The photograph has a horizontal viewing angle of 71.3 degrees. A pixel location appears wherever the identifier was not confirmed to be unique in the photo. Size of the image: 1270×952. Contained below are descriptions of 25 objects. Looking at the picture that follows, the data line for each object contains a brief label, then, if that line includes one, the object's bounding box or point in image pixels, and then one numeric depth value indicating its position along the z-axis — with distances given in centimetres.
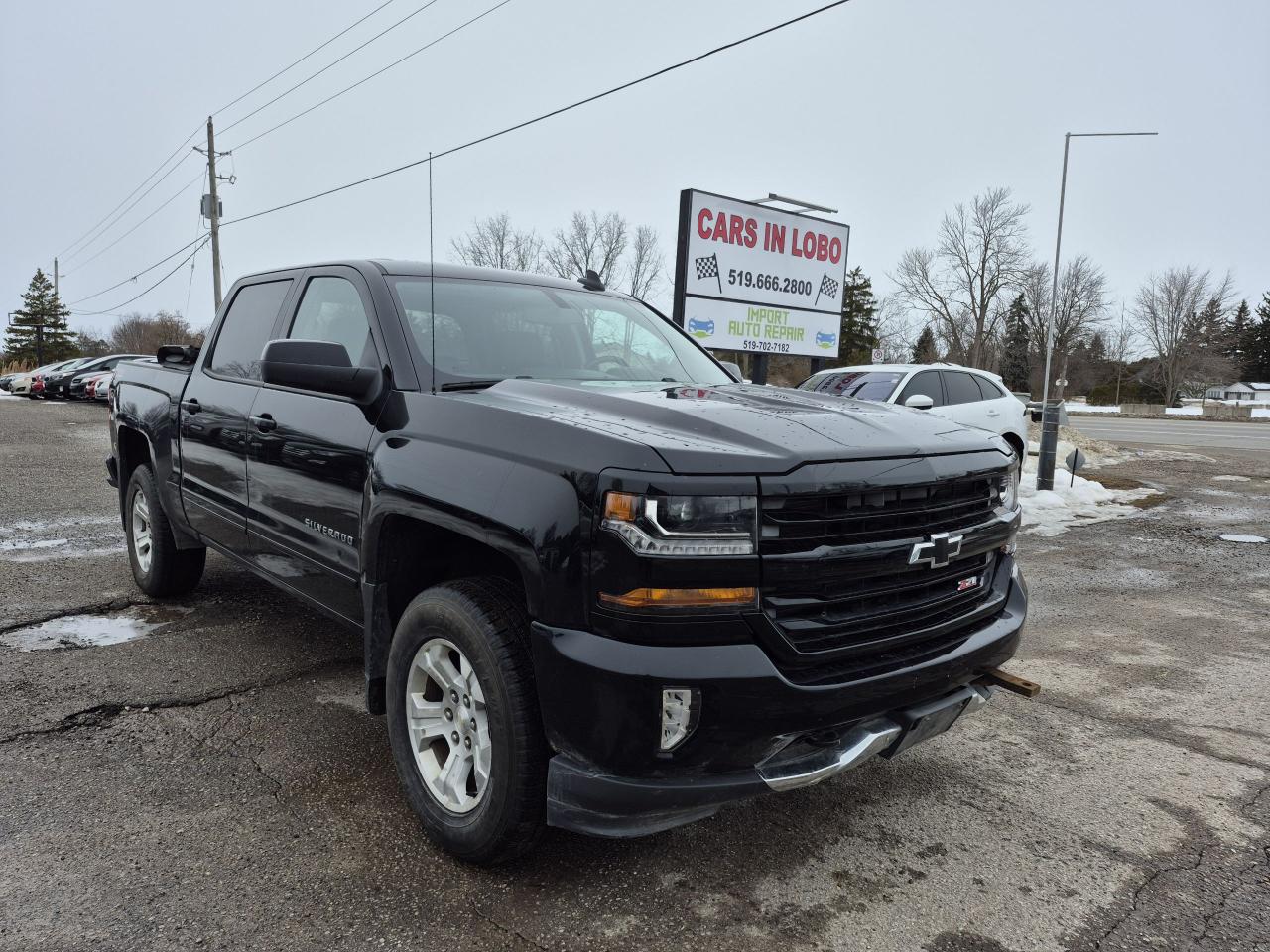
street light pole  1152
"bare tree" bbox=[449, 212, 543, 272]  5744
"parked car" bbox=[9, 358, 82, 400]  3312
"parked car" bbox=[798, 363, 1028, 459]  1009
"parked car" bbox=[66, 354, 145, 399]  3070
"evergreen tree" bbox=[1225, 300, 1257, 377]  7788
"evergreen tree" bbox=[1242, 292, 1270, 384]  8269
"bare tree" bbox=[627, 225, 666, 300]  6019
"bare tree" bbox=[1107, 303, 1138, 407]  7806
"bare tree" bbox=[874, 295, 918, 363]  6819
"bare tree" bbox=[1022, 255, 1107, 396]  6406
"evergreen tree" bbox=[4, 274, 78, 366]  7644
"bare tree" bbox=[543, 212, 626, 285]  5691
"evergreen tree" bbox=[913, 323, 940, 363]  7066
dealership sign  1045
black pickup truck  217
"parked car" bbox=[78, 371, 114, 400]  2752
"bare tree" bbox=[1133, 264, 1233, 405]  7094
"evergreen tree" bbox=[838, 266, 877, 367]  6644
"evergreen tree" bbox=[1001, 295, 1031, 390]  7312
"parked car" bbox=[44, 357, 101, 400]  3152
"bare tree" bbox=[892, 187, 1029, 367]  6306
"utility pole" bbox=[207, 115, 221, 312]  3569
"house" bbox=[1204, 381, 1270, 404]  8069
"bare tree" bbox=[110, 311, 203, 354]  6950
